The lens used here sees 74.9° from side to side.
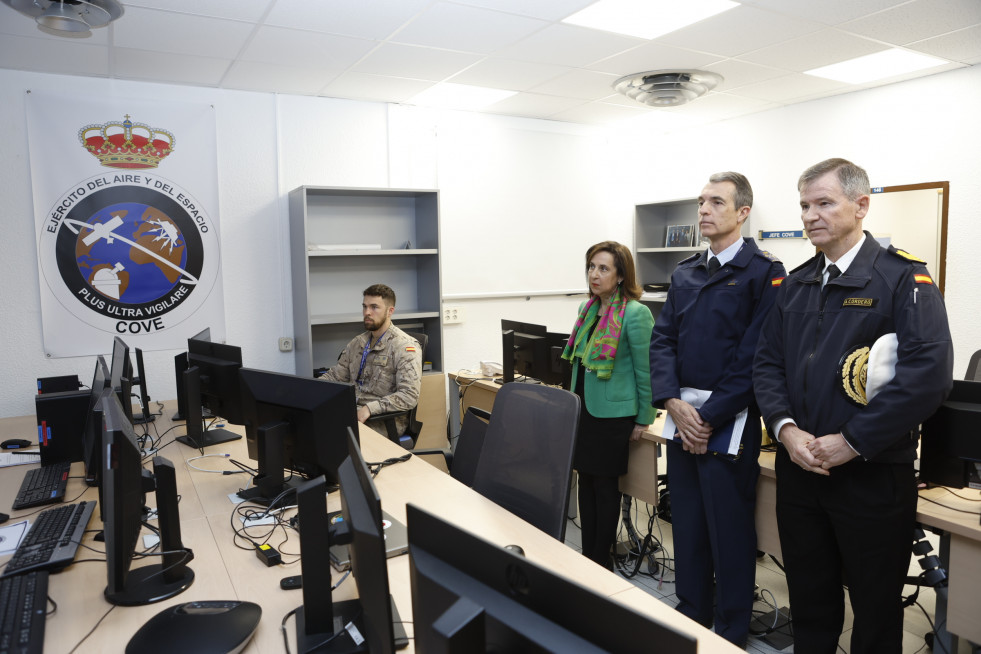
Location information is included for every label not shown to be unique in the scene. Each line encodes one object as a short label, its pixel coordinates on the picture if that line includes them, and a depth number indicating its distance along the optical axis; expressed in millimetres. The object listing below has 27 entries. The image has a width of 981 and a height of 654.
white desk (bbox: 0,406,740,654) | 1410
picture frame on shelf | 5406
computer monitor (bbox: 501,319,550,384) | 3514
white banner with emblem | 3770
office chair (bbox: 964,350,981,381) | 2793
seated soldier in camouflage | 3410
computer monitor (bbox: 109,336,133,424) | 2482
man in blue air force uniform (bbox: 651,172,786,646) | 2344
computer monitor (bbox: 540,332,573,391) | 3322
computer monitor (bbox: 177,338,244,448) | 2807
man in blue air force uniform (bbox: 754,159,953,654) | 1819
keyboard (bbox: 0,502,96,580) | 1679
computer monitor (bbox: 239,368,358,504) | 2076
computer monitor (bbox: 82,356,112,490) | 1861
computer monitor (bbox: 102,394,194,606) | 1353
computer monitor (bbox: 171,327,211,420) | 3330
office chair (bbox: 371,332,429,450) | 3336
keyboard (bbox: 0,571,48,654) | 1307
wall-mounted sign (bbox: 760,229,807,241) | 4776
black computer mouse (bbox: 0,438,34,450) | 2893
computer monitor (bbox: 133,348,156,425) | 3188
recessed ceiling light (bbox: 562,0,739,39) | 2955
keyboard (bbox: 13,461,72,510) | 2171
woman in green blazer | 2777
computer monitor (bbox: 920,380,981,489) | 1873
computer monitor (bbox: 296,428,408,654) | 967
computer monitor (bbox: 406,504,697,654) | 657
